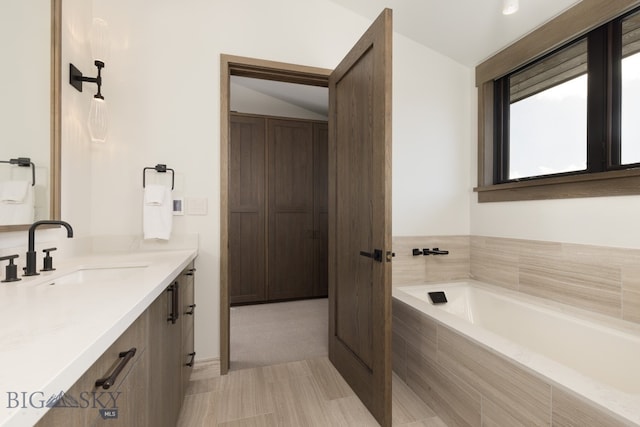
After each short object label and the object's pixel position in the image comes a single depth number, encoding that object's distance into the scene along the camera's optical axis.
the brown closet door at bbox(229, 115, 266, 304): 3.53
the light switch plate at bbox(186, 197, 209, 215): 1.99
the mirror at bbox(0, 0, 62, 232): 1.11
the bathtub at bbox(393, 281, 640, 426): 0.99
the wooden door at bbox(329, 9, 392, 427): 1.47
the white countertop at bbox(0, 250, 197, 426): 0.39
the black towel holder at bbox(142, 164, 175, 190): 1.90
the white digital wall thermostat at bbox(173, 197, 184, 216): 1.96
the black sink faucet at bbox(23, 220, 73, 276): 1.07
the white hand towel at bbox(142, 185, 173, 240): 1.83
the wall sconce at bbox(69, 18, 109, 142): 1.64
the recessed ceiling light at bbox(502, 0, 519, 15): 1.66
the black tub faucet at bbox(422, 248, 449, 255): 2.44
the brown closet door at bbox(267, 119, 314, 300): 3.67
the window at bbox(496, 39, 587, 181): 1.86
